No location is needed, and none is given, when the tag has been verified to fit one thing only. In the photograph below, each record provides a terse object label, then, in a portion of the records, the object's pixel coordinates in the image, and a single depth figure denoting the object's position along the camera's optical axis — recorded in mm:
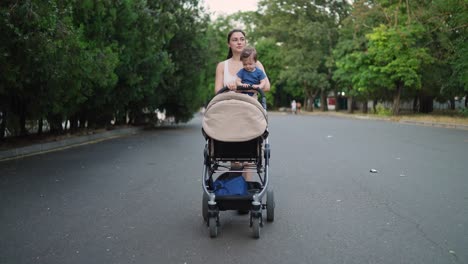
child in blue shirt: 5020
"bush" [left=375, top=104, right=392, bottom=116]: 37756
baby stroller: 4582
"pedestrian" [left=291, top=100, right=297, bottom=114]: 54219
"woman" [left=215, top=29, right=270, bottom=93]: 5355
